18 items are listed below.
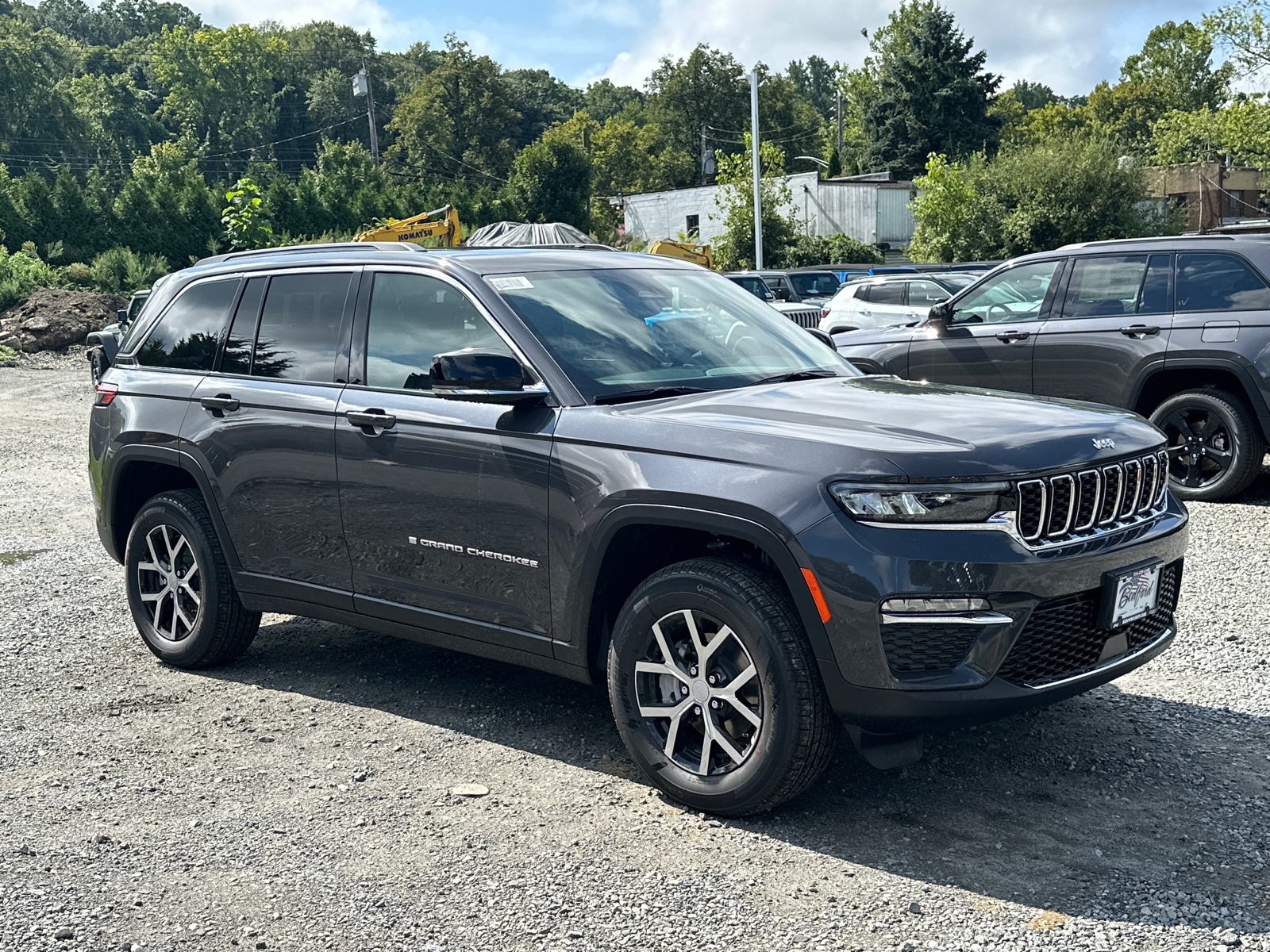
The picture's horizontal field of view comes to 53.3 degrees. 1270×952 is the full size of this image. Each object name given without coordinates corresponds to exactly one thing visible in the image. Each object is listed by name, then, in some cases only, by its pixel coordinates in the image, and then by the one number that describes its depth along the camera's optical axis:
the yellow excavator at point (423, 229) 33.34
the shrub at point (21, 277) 31.75
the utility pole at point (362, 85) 59.19
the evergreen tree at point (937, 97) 74.94
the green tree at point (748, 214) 47.79
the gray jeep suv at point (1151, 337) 8.69
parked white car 18.22
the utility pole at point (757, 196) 40.09
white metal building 56.69
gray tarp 26.38
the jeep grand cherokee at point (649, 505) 3.58
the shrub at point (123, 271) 36.88
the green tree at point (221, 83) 124.25
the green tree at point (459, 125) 92.00
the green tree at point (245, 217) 33.91
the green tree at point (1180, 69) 108.19
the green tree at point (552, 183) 67.88
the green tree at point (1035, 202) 40.38
